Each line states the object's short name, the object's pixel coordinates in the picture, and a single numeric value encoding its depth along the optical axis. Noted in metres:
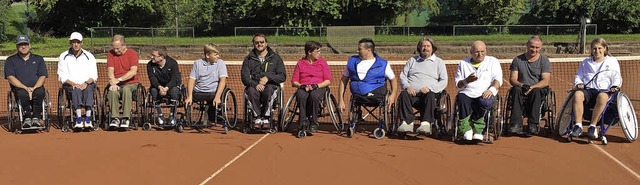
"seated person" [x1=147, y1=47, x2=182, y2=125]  7.53
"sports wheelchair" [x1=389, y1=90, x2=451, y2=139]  6.79
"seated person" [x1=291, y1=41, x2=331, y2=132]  7.11
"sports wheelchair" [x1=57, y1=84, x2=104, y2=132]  7.46
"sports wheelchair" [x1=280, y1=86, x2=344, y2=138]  6.99
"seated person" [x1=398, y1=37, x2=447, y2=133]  6.68
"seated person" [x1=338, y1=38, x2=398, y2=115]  6.95
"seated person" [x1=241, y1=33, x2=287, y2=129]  7.21
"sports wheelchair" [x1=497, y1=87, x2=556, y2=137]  6.91
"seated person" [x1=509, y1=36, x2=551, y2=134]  6.82
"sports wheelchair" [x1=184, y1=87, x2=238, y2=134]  7.32
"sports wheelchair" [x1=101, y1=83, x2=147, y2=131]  7.58
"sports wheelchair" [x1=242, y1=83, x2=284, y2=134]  7.23
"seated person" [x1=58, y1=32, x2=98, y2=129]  7.43
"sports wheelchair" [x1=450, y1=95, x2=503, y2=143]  6.58
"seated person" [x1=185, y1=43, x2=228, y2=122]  7.43
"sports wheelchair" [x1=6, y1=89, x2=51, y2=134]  7.32
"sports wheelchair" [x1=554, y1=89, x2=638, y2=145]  6.42
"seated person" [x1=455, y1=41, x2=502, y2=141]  6.52
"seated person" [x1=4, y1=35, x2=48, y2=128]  7.39
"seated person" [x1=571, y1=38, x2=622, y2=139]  6.52
